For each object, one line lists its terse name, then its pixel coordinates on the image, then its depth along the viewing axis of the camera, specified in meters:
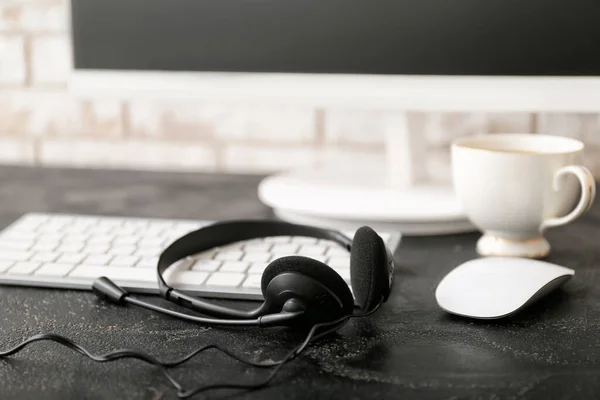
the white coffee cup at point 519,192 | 1.12
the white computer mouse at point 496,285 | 1.01
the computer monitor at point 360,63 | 1.21
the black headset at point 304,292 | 0.98
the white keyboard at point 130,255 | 1.07
